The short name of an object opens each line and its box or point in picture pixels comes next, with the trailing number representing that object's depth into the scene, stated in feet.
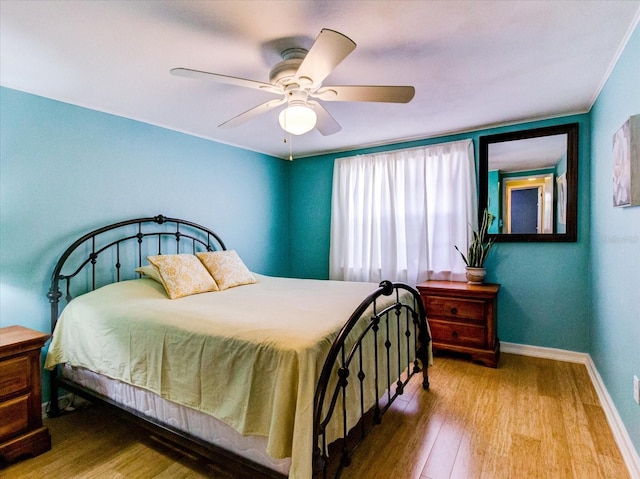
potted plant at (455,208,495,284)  11.45
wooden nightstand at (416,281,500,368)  10.48
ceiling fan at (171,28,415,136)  5.69
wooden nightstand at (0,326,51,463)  6.38
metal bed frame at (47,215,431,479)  5.09
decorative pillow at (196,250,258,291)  10.04
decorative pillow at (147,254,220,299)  8.67
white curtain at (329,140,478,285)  12.29
